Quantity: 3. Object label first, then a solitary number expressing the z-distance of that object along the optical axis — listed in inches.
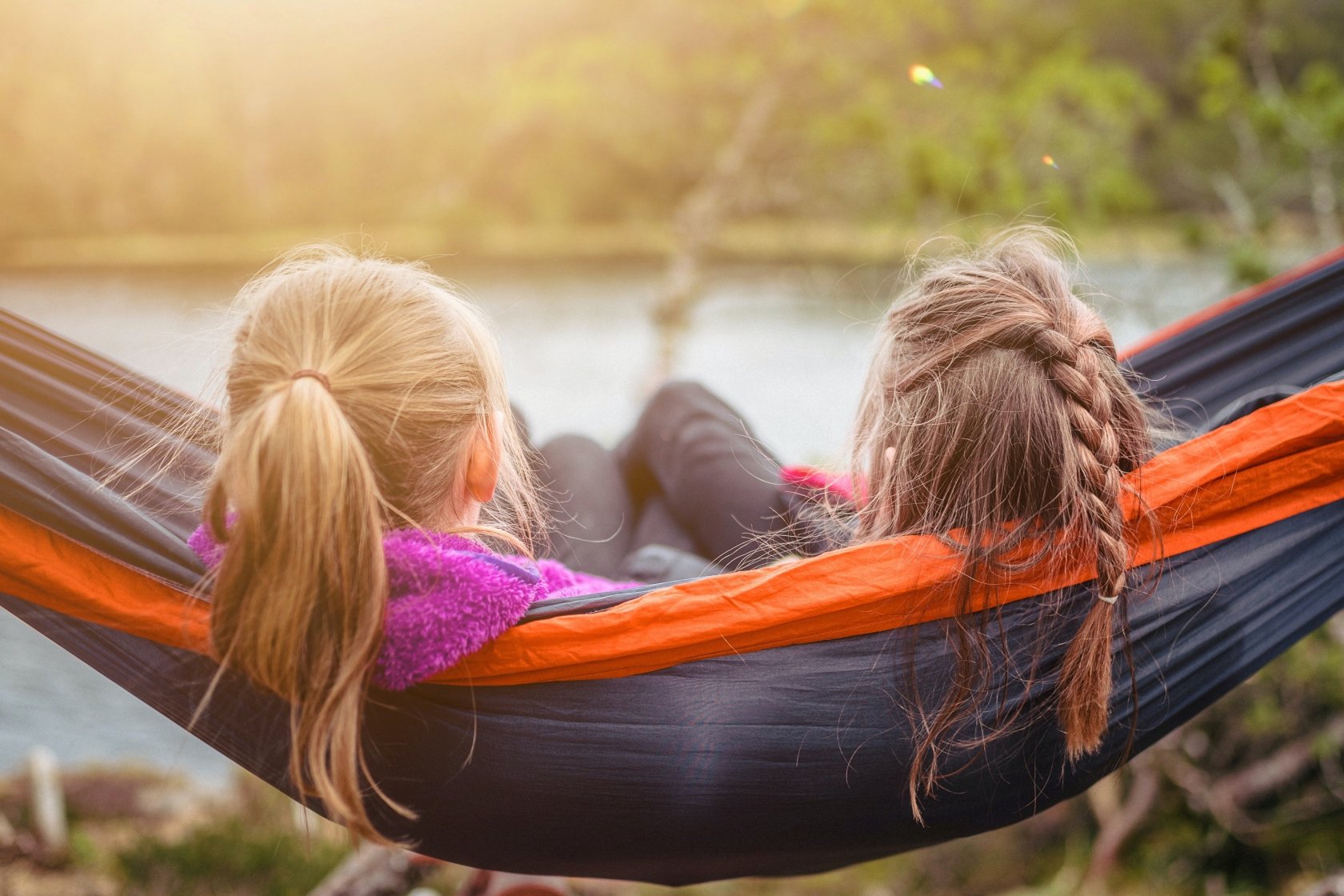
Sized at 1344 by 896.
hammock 29.7
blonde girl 25.2
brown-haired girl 29.6
